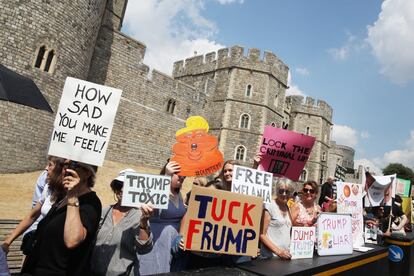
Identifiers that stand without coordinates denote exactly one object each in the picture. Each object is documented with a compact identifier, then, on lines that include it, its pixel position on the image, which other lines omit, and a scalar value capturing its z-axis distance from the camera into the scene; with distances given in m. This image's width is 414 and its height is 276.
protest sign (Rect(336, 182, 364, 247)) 4.48
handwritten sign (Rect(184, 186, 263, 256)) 2.47
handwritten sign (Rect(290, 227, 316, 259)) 3.25
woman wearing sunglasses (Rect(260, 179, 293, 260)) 3.15
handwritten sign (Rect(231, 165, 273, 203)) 3.27
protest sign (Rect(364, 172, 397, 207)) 5.87
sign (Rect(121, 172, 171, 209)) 2.41
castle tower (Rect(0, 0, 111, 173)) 10.49
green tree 42.25
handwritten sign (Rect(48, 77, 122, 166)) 2.54
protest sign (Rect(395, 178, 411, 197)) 10.16
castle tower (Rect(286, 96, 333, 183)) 29.67
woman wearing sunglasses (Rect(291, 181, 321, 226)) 3.80
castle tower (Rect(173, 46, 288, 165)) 22.84
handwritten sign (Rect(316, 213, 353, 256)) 3.62
